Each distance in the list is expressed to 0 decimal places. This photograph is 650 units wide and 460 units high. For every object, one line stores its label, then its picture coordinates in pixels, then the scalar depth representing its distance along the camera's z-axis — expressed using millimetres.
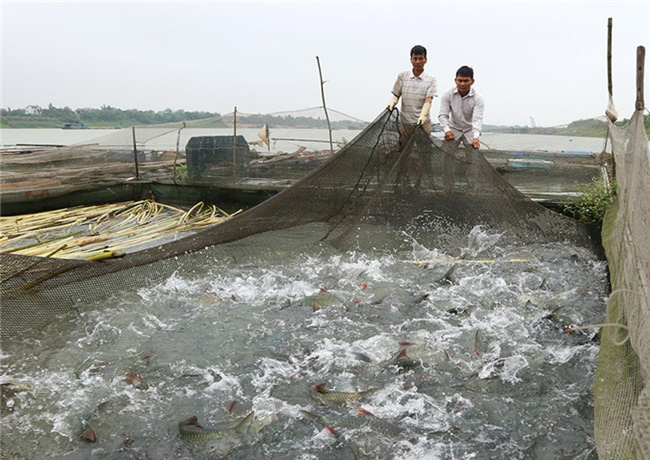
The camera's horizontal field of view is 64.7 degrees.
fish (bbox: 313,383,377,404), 2891
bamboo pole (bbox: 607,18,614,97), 5785
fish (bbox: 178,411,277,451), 2564
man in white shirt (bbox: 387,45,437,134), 5766
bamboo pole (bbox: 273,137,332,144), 8789
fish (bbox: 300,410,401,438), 2657
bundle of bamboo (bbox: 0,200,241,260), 5371
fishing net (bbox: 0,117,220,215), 8078
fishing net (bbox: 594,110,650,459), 1647
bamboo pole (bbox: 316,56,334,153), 8650
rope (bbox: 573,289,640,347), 1931
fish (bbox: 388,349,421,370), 3248
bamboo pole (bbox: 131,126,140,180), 8500
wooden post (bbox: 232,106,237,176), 8008
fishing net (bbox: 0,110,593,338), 5176
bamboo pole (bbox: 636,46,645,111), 4602
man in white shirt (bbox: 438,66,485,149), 5594
